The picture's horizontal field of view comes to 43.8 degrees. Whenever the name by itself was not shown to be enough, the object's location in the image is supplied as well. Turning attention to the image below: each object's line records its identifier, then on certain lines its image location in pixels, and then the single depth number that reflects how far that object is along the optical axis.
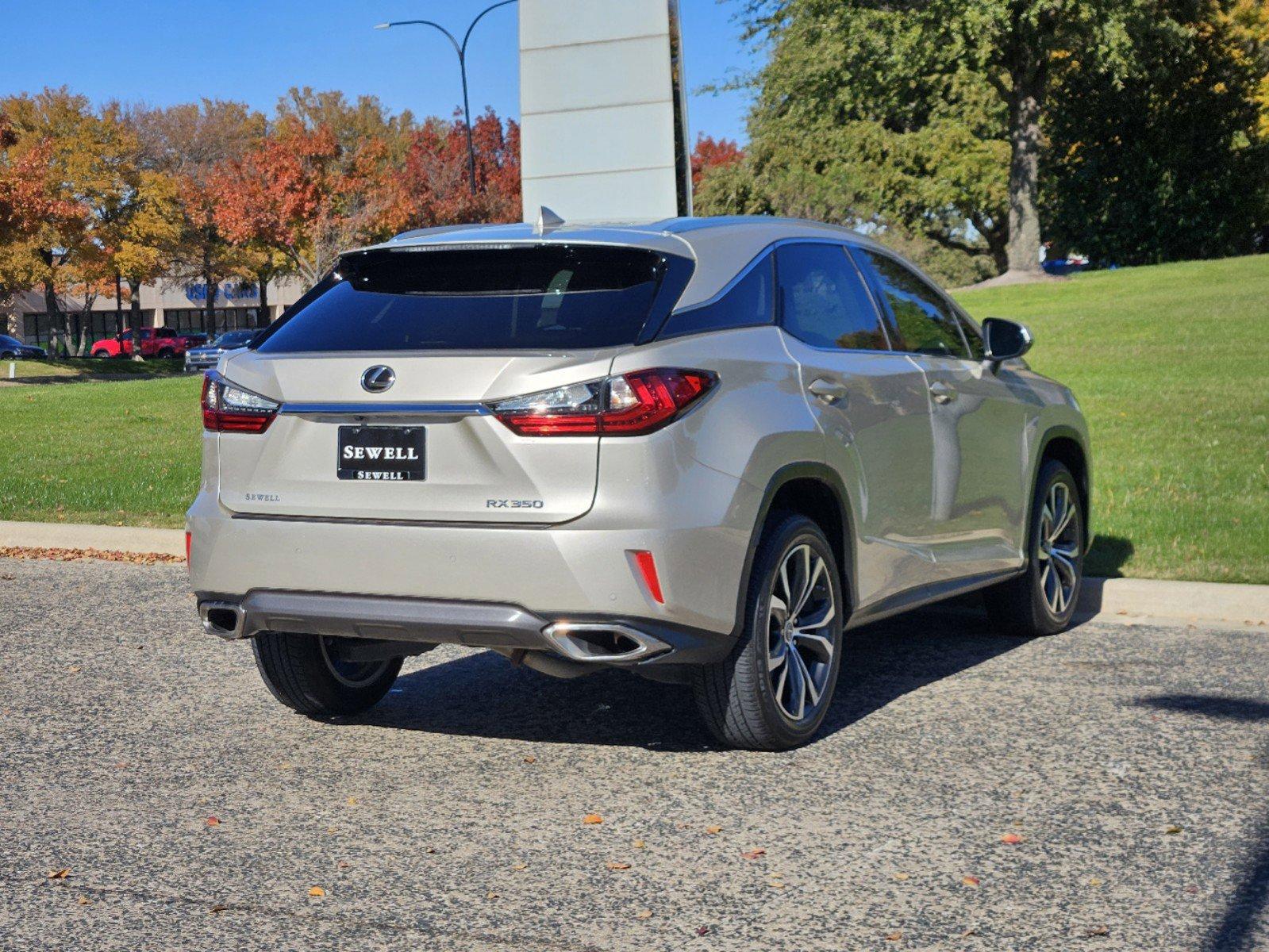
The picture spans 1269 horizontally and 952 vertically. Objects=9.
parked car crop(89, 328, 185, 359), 72.69
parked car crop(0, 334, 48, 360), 65.69
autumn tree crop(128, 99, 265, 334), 64.25
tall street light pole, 48.53
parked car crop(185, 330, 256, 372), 40.28
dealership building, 102.00
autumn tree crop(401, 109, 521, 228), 58.59
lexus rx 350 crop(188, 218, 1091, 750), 4.78
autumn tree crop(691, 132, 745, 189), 74.62
